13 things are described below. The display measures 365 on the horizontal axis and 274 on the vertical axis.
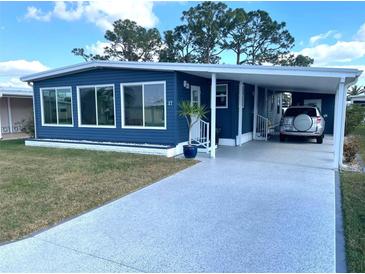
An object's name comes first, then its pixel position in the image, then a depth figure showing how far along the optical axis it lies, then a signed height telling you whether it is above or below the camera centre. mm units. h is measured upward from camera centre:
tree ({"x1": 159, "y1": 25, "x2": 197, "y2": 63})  23578 +5176
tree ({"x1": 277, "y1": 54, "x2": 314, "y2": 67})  23127 +3895
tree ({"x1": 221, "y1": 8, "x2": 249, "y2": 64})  21969 +5876
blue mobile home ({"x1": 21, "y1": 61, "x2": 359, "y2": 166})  8750 +244
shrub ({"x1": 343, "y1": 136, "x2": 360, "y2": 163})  8273 -1253
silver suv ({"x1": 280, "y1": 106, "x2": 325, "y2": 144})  11025 -517
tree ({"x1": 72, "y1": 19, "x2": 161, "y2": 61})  24125 +5530
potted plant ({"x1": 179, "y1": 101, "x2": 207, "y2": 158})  8328 -123
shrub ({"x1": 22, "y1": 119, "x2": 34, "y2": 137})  13700 -896
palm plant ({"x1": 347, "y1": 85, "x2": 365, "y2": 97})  40016 +2612
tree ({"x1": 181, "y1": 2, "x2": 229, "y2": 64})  22344 +6399
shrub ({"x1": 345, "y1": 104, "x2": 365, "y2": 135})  14539 -481
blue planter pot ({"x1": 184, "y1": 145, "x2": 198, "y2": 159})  8305 -1210
